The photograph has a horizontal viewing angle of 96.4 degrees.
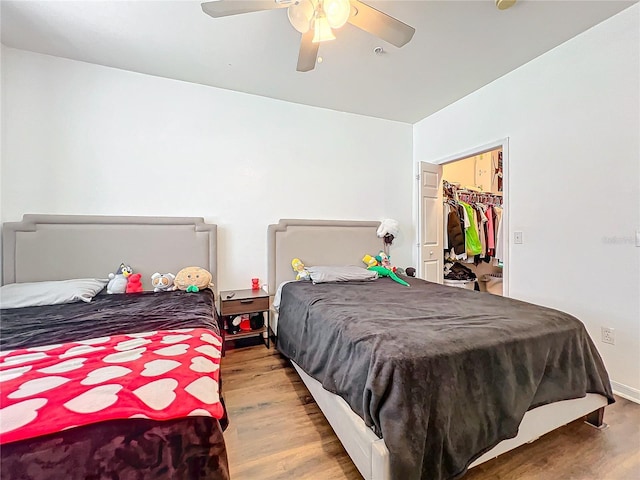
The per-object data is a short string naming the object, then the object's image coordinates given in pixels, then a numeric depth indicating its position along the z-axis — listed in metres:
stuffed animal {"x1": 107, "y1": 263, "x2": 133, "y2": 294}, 2.42
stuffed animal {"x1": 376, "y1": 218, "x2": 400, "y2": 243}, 3.57
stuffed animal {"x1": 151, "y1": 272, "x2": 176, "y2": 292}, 2.53
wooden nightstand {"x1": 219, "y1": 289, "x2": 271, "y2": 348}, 2.64
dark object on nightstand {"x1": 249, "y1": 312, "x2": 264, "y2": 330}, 2.91
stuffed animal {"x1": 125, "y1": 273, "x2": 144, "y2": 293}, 2.46
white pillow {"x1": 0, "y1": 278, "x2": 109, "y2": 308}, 2.00
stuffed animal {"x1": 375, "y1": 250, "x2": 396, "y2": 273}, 3.46
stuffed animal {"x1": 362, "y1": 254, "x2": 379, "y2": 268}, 3.42
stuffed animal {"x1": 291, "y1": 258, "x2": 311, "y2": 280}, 2.96
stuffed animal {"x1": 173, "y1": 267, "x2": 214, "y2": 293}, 2.55
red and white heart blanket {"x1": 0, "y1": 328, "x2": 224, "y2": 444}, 0.76
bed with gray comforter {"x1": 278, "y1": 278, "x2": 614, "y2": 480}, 1.12
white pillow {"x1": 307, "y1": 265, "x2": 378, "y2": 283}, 2.82
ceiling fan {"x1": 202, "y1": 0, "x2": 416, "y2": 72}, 1.49
